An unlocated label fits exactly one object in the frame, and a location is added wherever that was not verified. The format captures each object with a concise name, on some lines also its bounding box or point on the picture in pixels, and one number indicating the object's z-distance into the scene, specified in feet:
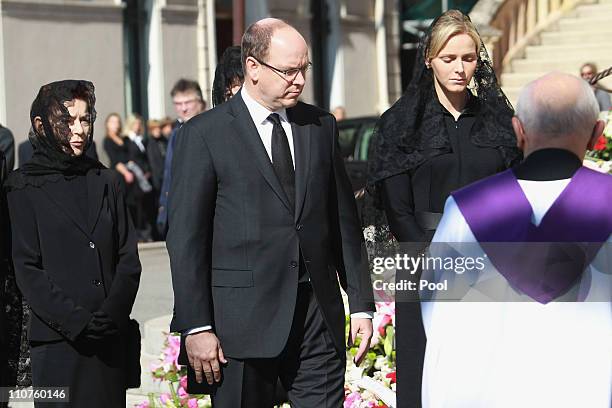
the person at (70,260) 27.14
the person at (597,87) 61.00
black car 80.10
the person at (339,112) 104.06
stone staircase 92.23
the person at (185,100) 46.73
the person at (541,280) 17.52
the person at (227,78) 30.59
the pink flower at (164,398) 36.33
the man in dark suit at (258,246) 23.87
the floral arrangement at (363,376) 32.97
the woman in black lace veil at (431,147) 26.72
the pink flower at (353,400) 32.91
